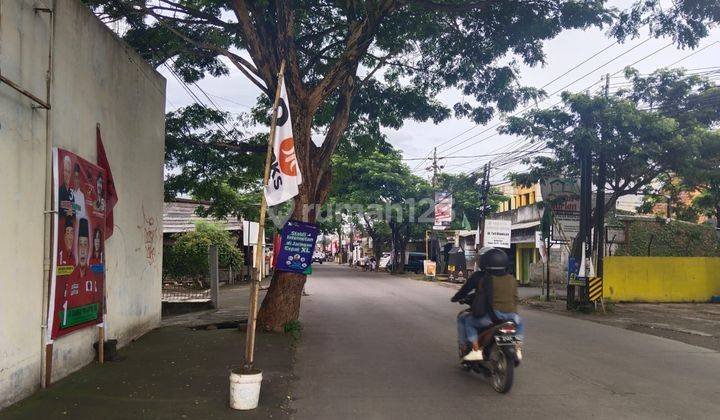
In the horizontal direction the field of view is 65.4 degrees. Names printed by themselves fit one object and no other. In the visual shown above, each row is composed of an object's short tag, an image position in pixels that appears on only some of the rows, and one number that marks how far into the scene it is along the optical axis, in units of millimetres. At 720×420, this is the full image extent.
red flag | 7543
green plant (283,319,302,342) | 10352
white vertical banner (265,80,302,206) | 6312
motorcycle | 6168
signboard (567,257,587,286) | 16500
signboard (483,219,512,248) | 26109
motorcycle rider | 6695
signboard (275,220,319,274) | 9094
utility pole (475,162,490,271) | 27430
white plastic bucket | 5430
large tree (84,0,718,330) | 10266
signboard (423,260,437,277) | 35906
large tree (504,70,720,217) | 16062
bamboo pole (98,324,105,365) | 7340
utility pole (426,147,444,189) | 40031
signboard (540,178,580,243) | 19125
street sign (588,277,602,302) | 16141
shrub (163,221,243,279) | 21250
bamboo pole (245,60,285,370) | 5590
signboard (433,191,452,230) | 33594
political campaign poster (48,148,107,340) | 6074
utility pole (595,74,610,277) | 16406
